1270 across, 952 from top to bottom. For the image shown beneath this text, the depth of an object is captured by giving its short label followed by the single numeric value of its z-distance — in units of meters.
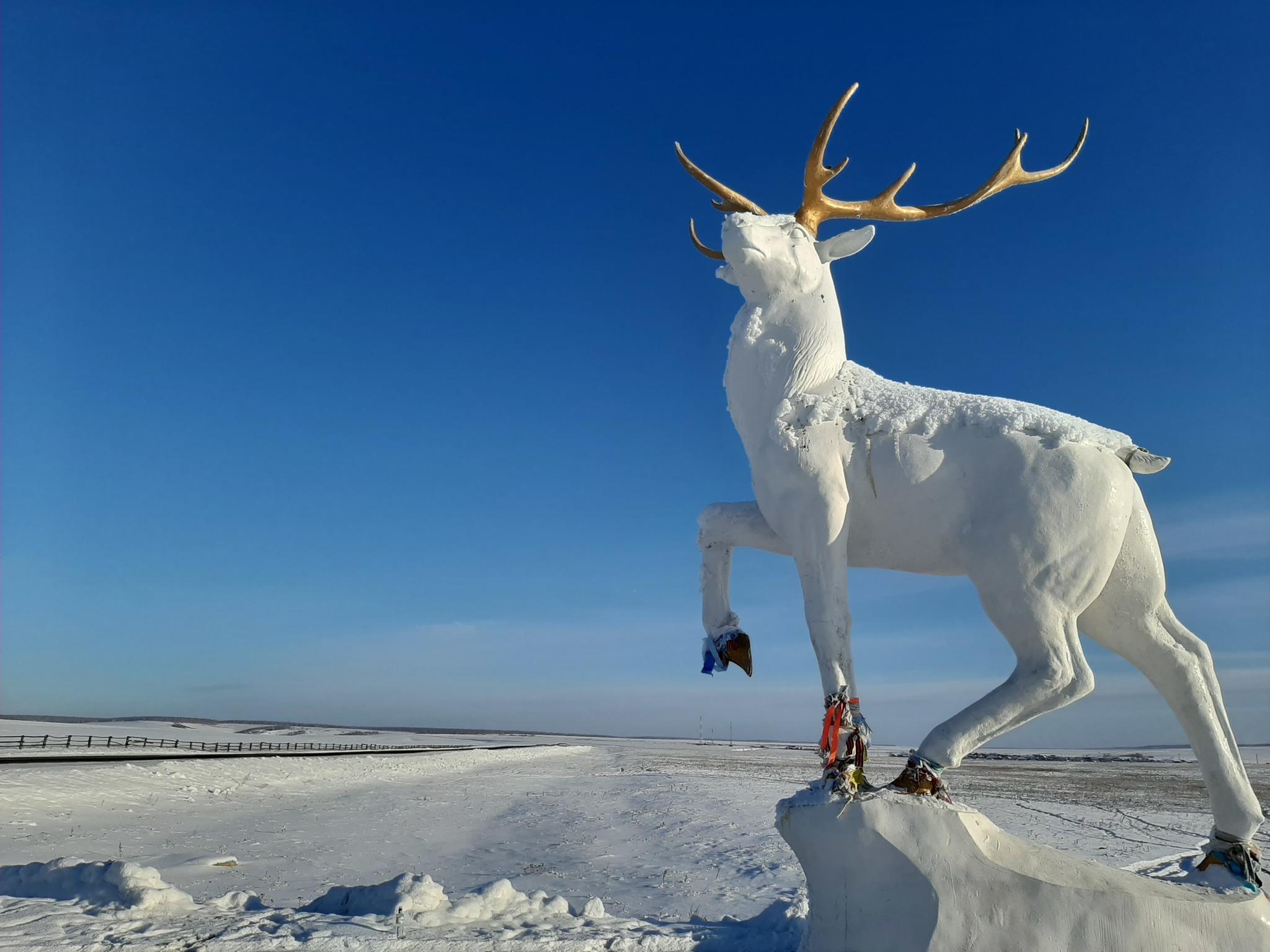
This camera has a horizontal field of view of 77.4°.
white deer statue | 3.37
